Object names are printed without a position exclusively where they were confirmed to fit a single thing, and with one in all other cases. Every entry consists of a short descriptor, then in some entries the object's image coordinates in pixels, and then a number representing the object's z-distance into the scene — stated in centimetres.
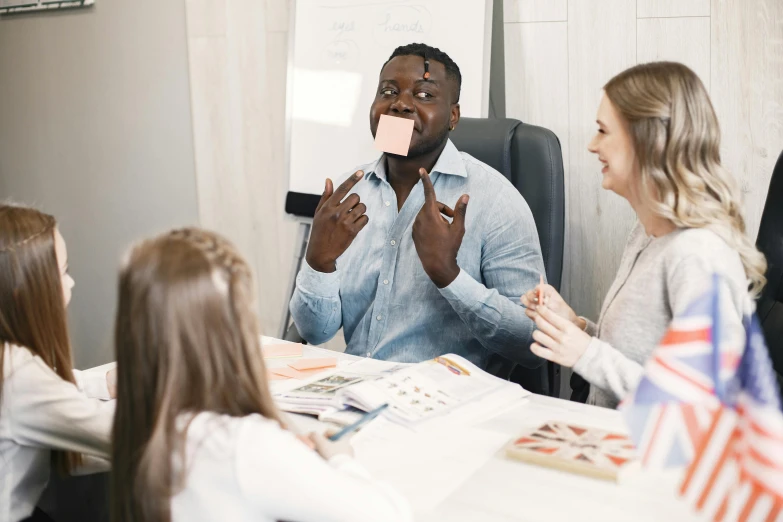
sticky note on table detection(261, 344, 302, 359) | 176
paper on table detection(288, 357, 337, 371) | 168
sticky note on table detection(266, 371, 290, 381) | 161
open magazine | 140
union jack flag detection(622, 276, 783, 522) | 81
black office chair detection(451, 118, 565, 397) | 202
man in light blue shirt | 179
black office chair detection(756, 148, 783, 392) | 155
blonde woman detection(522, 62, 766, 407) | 136
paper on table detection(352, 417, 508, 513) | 114
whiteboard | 237
